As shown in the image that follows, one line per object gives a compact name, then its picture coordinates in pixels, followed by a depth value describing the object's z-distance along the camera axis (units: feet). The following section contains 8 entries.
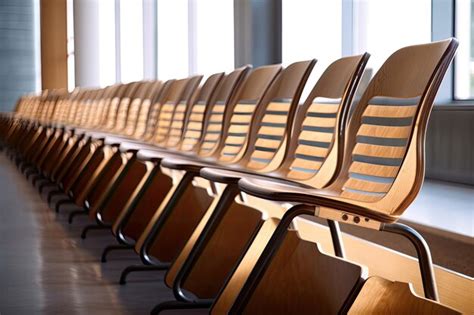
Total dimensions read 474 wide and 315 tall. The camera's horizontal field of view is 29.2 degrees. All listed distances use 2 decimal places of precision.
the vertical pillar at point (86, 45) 46.60
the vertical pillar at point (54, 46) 54.95
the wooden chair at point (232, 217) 9.19
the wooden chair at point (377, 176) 6.91
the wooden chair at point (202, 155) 11.63
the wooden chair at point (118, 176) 14.58
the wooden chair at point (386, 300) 6.04
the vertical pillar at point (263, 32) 21.74
